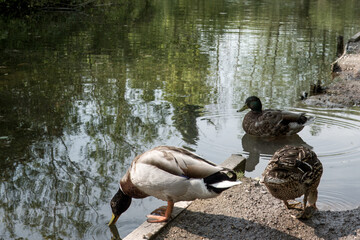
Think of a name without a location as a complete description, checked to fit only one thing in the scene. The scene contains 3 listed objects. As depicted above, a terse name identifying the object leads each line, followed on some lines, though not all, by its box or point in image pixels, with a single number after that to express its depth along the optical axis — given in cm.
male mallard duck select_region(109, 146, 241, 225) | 355
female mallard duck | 366
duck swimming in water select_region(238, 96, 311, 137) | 651
